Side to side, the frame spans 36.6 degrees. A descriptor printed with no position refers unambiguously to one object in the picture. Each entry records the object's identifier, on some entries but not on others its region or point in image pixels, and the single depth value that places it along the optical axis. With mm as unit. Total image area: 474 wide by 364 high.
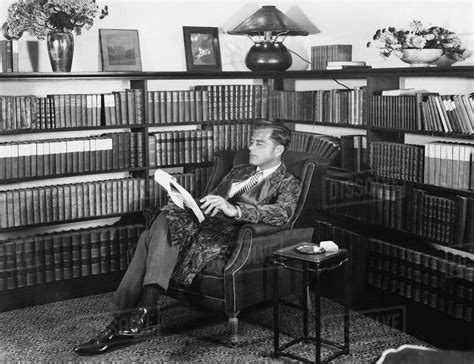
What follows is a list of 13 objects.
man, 3961
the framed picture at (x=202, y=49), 5375
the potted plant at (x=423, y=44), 4109
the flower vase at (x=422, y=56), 4121
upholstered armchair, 3941
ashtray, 3768
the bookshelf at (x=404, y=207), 3930
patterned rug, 3943
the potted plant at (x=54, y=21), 4562
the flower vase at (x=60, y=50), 4645
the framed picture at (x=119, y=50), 5035
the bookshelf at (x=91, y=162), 4719
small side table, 3664
